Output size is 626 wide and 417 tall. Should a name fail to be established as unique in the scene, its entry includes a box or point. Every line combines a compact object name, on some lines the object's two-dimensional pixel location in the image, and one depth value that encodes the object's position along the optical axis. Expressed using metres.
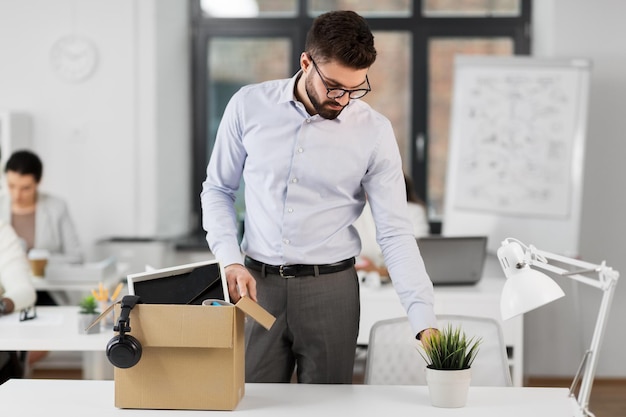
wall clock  5.60
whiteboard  5.04
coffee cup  4.47
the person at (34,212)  4.89
